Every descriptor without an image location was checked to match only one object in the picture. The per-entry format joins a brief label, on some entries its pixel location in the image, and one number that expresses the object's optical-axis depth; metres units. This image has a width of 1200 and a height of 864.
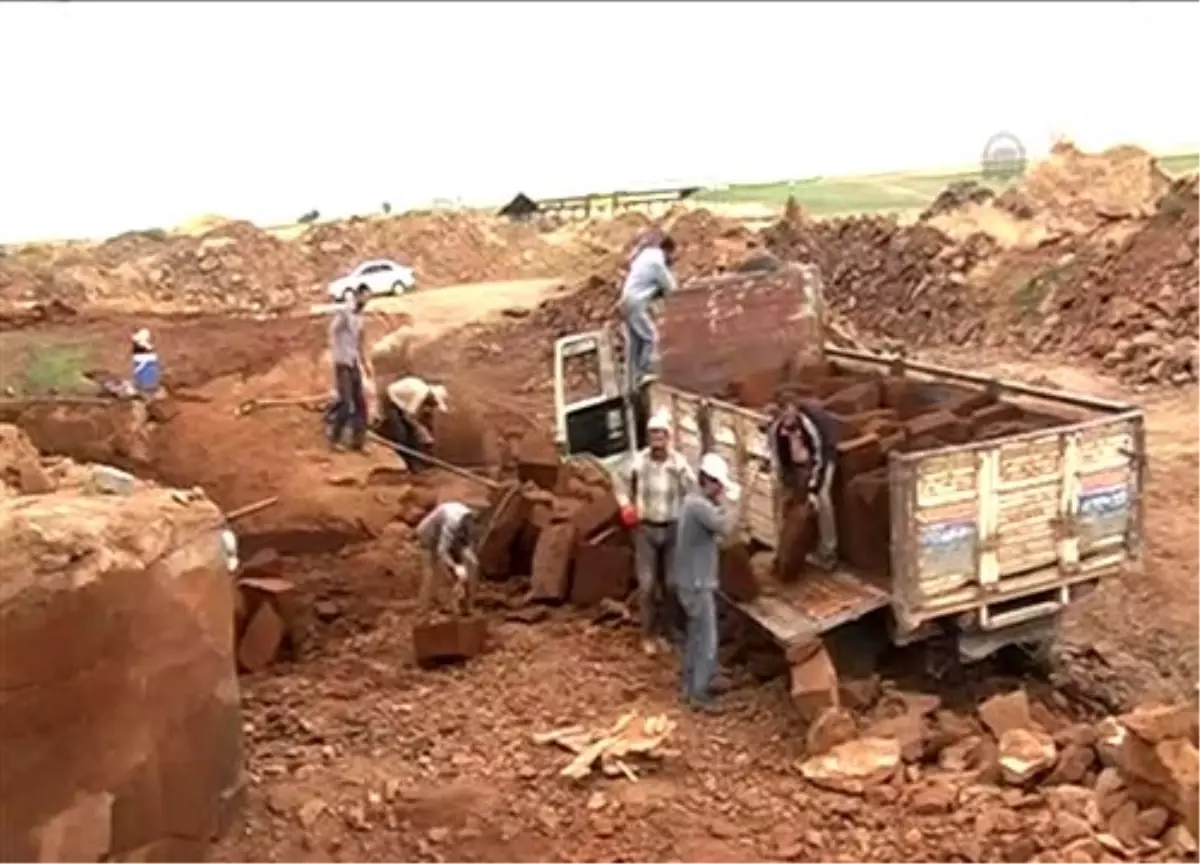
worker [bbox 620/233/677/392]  12.37
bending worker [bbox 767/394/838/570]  9.88
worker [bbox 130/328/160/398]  18.12
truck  9.21
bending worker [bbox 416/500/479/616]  11.12
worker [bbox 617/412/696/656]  9.95
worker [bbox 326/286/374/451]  15.10
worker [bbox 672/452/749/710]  9.41
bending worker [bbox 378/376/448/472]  15.27
